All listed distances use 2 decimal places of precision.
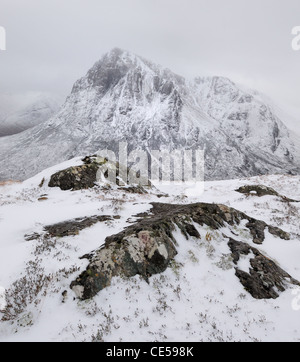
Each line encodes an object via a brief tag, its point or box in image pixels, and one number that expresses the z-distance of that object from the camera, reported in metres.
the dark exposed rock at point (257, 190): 21.99
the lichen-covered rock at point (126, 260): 6.56
